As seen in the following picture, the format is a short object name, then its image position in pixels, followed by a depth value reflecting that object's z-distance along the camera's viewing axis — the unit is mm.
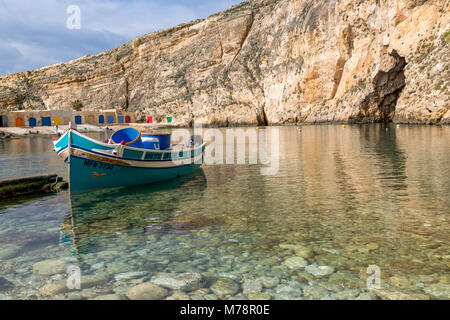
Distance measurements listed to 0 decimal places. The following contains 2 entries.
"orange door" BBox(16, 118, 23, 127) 89775
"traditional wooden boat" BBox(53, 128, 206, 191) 14219
